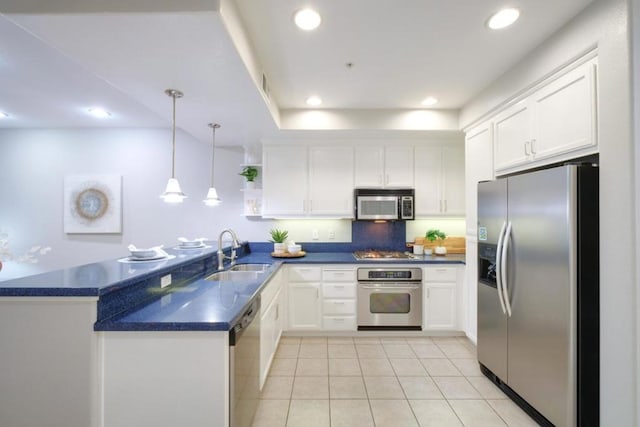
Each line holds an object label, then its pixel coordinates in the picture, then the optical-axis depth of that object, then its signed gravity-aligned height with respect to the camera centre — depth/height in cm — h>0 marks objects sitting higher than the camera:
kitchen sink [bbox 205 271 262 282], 254 -55
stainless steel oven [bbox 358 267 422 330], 309 -90
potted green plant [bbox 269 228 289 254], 348 -30
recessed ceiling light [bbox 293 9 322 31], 163 +121
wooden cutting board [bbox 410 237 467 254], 361 -35
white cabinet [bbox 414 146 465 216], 347 +52
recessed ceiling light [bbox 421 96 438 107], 287 +124
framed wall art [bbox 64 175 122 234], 376 +18
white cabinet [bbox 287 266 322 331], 312 -95
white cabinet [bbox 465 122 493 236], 256 +54
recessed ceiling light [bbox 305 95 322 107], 282 +123
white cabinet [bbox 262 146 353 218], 348 +45
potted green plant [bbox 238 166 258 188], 359 +55
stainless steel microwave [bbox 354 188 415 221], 337 +15
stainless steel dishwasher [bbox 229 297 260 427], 132 -82
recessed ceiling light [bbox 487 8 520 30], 164 +123
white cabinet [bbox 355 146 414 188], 346 +64
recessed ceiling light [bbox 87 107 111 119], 317 +123
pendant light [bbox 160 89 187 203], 204 +18
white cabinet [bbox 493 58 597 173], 159 +65
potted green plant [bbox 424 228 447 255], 348 -27
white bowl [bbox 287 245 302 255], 343 -41
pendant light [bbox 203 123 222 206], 269 +18
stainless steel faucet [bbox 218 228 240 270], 255 -37
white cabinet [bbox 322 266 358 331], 312 -95
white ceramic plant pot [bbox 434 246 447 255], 347 -41
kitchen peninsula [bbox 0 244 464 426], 125 -67
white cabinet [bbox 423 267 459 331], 309 -91
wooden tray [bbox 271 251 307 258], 339 -48
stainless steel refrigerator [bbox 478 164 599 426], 153 -46
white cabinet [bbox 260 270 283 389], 208 -91
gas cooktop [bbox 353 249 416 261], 322 -48
